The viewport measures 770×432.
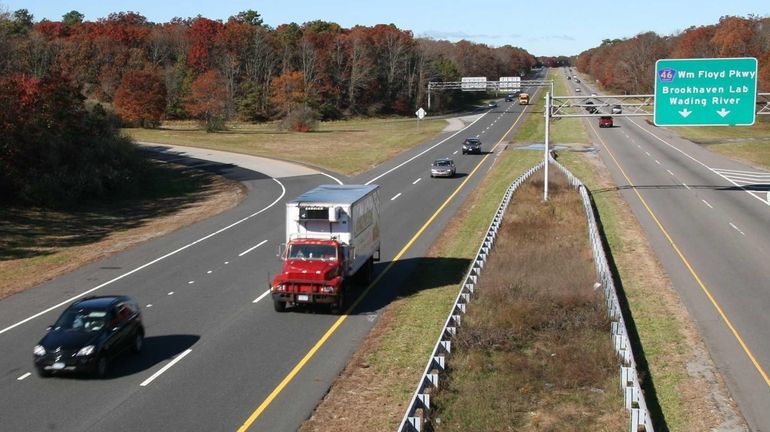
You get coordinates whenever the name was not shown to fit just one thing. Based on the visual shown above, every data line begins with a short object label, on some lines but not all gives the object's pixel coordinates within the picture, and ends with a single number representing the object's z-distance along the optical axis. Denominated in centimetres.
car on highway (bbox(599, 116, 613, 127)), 9412
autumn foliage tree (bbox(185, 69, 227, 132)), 9388
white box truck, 2172
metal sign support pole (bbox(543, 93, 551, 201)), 4172
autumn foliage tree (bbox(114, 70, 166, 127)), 8912
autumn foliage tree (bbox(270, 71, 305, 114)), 11612
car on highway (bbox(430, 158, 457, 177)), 5441
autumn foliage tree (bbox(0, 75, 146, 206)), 4331
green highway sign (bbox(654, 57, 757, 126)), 4053
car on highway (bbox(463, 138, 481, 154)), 7012
